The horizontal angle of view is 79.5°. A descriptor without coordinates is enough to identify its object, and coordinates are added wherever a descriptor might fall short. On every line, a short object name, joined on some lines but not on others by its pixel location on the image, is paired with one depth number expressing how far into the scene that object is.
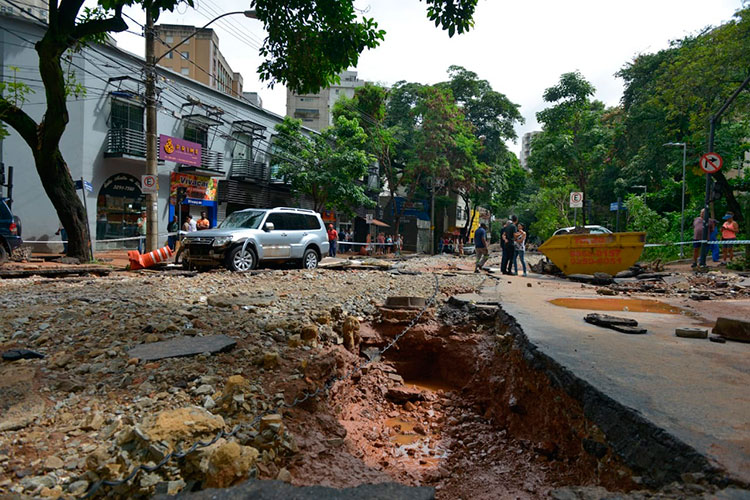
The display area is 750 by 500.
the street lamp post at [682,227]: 17.35
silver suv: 10.91
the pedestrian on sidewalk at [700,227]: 14.26
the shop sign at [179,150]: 20.89
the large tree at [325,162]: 26.47
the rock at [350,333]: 5.15
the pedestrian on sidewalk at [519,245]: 13.72
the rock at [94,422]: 2.40
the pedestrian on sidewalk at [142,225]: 18.77
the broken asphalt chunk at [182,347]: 3.49
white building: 17.78
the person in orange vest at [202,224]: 16.09
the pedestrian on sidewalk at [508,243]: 13.43
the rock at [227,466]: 2.00
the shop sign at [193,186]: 22.28
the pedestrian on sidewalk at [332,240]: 20.53
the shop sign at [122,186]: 20.02
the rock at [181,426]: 2.23
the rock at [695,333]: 4.29
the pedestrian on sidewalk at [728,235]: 13.88
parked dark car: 10.49
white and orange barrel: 11.41
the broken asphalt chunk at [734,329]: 4.15
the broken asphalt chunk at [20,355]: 3.29
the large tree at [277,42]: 6.14
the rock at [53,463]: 2.05
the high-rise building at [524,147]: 118.34
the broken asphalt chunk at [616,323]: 4.58
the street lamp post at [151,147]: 12.87
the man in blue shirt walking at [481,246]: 14.04
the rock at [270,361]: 3.47
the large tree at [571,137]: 30.55
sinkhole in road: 2.85
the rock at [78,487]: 1.91
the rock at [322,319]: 5.33
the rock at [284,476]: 2.17
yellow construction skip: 12.06
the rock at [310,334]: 4.37
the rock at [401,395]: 4.82
